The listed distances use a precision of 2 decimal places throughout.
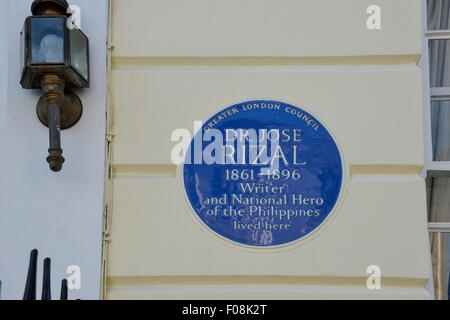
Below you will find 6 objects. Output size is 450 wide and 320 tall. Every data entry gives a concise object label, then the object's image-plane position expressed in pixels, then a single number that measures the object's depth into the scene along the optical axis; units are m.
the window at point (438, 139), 3.38
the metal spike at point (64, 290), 2.52
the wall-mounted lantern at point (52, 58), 2.99
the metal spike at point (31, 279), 2.37
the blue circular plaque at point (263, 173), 3.17
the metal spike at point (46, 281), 2.42
